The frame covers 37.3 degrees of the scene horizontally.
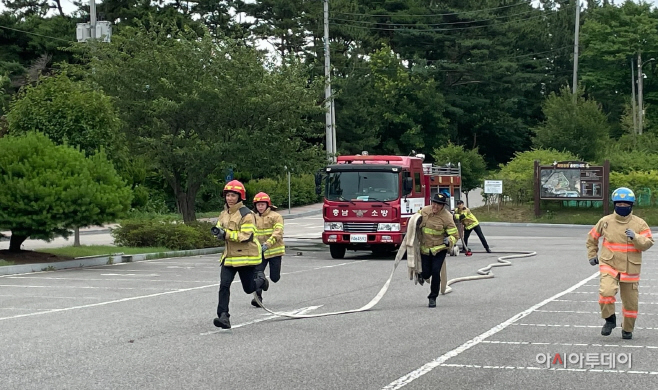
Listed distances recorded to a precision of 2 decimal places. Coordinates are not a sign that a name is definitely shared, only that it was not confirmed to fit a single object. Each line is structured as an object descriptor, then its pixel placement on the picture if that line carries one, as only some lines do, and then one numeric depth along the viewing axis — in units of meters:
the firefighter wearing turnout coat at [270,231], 14.99
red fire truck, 25.58
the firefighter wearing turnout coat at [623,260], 10.93
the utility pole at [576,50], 64.88
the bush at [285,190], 54.48
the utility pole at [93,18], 34.84
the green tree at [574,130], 59.69
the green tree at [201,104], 29.78
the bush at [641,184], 48.72
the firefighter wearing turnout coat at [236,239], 11.75
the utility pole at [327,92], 48.28
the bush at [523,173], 50.75
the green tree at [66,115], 25.52
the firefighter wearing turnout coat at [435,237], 14.53
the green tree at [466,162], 54.81
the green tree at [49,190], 21.05
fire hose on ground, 13.12
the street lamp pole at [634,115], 65.44
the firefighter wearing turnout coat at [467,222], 27.16
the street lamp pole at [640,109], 66.44
